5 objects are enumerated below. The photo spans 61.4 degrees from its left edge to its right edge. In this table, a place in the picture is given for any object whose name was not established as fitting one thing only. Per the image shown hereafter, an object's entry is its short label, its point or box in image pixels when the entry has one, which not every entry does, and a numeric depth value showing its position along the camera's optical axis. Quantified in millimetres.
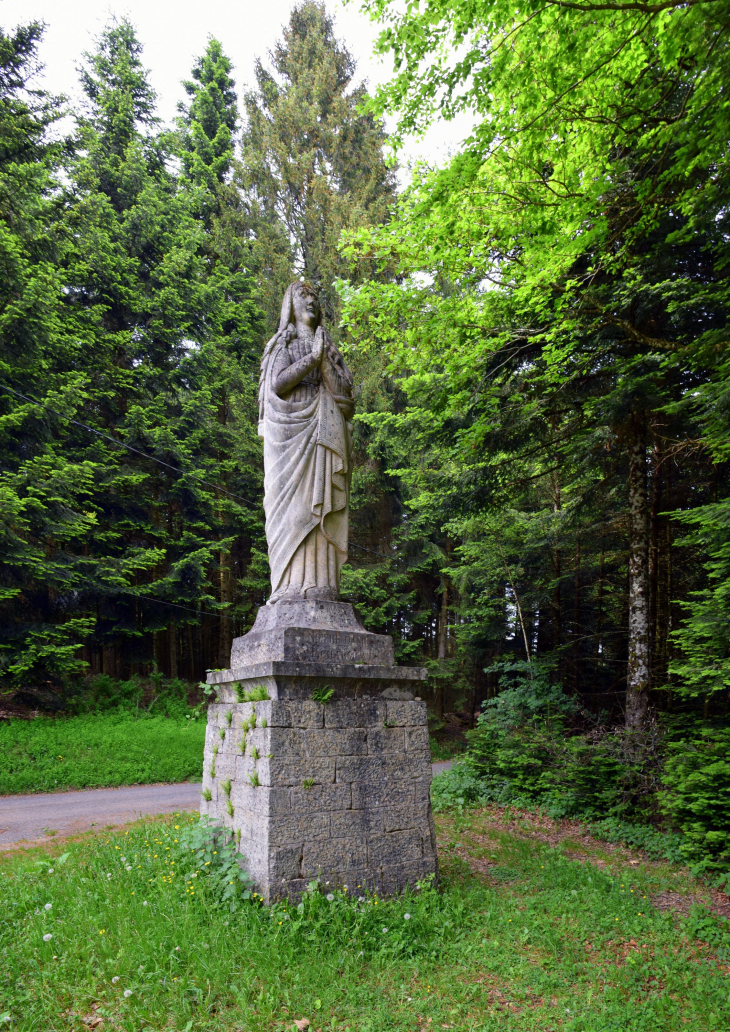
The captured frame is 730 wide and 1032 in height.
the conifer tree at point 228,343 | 15555
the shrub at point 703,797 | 5344
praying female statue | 4887
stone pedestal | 3928
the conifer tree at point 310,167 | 14969
